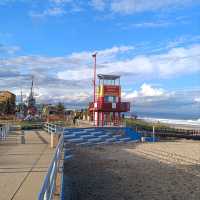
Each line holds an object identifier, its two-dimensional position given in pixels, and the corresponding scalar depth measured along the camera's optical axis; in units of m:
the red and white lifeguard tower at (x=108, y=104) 22.59
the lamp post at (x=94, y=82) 24.34
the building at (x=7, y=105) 54.43
